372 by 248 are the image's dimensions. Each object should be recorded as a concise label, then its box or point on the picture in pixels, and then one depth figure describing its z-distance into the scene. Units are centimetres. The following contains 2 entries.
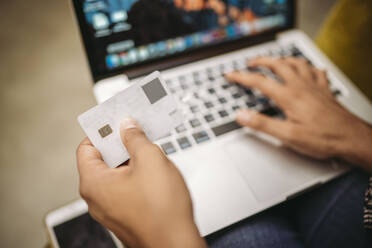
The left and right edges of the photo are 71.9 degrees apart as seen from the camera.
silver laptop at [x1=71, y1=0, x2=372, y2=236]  54
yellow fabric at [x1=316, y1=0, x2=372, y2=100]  71
